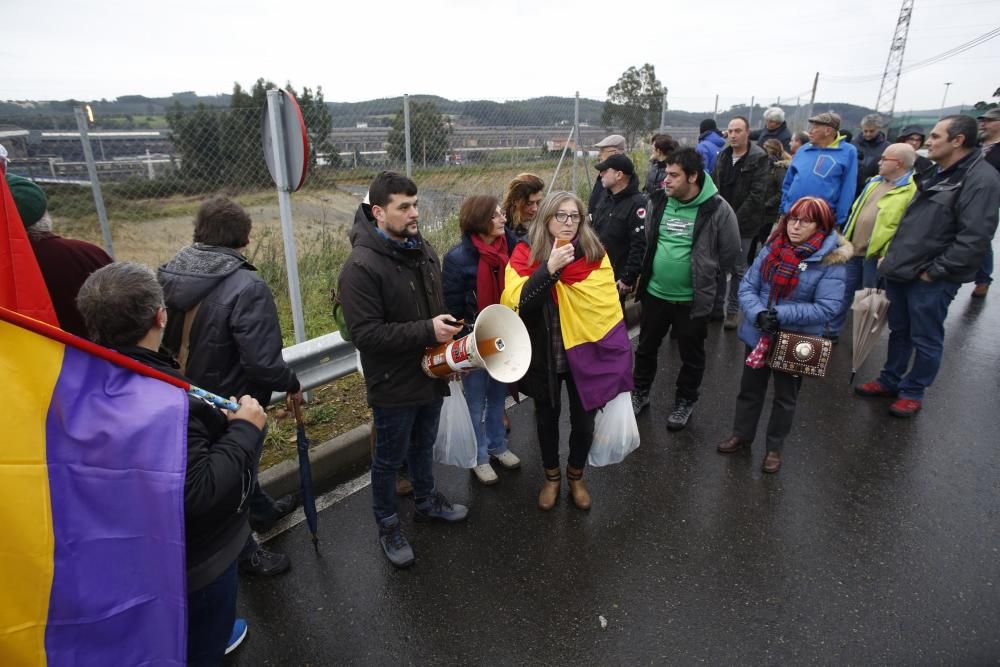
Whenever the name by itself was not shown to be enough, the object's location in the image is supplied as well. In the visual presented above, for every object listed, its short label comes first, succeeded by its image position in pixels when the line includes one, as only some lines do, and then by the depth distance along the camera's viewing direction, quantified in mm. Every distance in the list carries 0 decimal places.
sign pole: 3594
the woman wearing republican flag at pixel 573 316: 3043
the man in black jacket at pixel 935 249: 3943
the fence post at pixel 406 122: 5962
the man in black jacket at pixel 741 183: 6059
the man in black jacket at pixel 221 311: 2383
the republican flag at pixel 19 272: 2062
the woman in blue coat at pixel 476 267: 3229
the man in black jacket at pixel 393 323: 2586
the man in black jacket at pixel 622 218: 4316
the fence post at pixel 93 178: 4090
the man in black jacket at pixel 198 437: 1595
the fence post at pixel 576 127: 8616
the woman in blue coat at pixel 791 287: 3342
